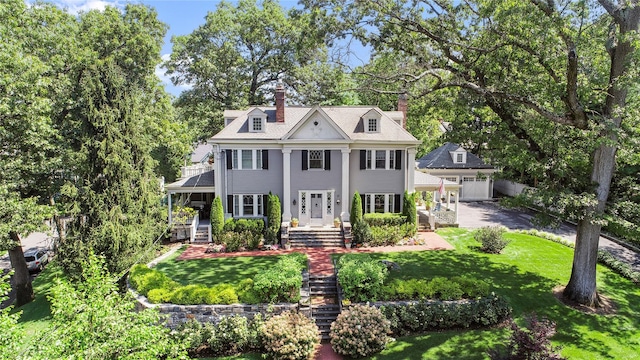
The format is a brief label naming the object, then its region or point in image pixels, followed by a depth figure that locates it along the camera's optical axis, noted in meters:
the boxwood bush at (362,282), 15.02
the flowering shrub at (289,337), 12.82
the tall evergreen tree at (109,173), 16.80
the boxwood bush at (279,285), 14.77
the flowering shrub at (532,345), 10.34
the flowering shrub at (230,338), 13.73
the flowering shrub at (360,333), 12.98
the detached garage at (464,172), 36.44
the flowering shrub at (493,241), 20.69
